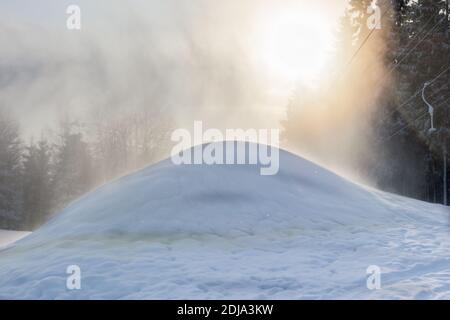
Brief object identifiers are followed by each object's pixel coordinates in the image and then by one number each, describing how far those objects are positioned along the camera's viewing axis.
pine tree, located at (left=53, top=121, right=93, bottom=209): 45.44
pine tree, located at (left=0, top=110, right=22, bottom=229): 41.25
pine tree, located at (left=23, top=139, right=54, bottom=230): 44.31
